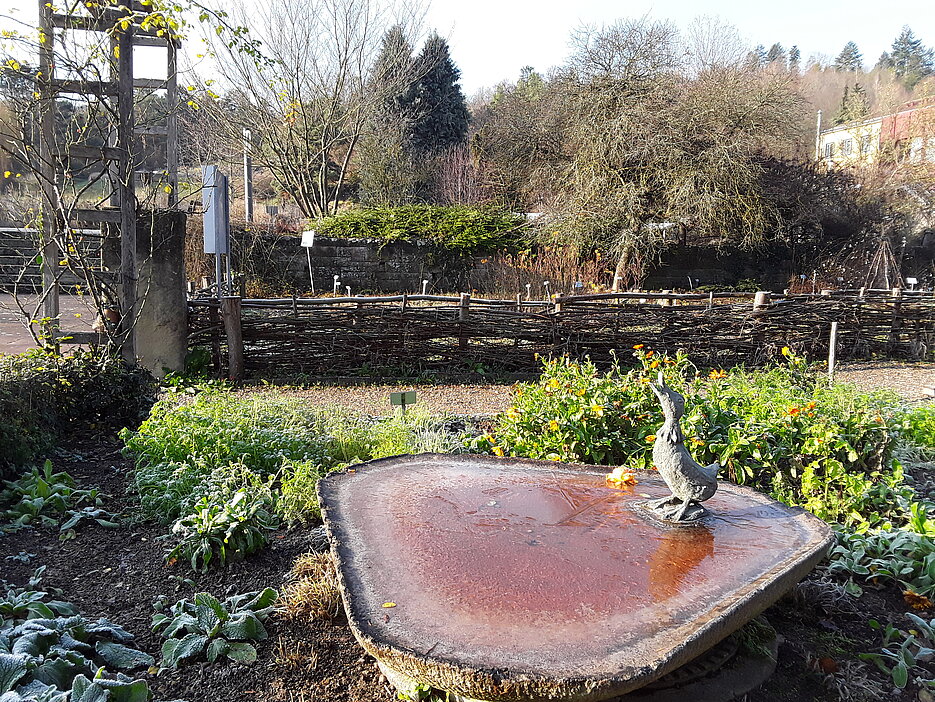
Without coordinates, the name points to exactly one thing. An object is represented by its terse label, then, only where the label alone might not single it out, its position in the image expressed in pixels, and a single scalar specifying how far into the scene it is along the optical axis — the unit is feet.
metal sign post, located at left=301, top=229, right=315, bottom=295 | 41.42
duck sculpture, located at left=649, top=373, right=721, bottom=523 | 8.32
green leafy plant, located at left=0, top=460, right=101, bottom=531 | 11.62
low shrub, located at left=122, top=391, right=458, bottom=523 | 11.90
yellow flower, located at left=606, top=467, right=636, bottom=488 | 9.76
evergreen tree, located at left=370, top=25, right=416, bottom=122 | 63.62
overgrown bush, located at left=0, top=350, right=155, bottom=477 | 13.74
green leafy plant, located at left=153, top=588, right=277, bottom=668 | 7.99
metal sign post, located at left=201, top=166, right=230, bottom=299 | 31.74
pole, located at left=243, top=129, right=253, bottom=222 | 59.78
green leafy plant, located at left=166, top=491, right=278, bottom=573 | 10.19
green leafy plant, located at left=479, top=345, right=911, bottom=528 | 12.14
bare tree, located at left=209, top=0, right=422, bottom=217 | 59.00
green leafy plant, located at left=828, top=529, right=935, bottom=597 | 9.87
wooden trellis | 18.25
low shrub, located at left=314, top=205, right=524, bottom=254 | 51.85
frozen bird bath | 5.84
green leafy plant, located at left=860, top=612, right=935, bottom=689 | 7.94
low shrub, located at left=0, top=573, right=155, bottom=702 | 6.79
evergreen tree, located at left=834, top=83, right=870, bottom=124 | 102.76
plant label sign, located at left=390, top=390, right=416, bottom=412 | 14.48
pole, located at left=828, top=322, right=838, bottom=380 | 24.88
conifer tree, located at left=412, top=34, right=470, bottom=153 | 78.64
